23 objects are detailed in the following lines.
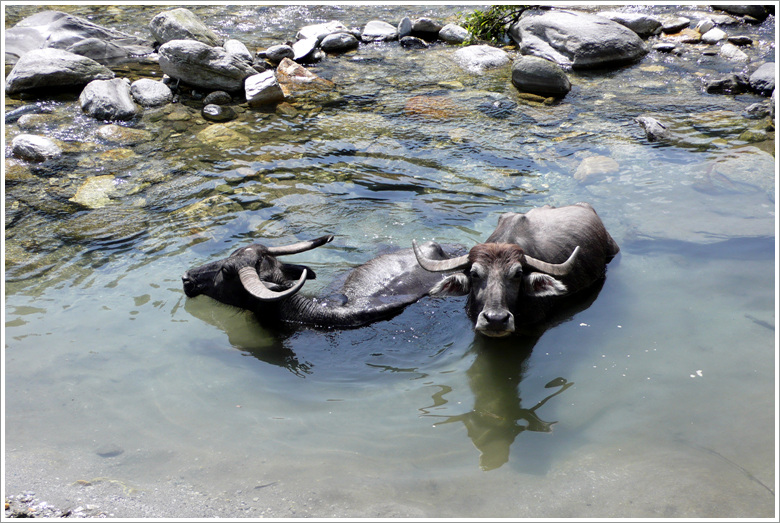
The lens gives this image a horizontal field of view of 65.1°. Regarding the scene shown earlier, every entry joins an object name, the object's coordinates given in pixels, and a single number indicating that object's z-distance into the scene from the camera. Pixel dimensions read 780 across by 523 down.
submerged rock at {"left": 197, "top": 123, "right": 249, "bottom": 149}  10.16
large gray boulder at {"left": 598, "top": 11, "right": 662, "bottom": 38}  13.77
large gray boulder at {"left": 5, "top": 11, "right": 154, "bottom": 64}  12.97
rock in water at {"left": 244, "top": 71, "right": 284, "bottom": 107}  11.48
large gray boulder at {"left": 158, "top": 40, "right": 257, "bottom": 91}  11.76
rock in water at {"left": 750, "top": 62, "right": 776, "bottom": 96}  10.46
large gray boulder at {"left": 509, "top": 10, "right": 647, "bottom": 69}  12.45
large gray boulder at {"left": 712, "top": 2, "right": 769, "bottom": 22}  13.91
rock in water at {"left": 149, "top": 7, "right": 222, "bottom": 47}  13.27
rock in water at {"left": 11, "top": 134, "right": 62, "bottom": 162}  9.54
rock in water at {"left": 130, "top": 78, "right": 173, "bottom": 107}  11.42
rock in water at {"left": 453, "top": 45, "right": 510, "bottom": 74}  13.03
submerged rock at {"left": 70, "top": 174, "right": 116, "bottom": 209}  8.52
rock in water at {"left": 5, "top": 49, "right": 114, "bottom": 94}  11.45
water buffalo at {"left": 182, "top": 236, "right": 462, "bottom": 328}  5.93
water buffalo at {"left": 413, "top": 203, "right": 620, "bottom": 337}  5.32
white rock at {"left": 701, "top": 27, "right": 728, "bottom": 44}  13.17
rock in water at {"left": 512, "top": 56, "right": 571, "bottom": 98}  11.25
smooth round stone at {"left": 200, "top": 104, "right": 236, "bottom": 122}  11.09
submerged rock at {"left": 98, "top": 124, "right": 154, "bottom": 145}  10.23
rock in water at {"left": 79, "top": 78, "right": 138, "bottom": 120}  10.85
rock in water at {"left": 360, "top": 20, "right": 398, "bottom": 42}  15.27
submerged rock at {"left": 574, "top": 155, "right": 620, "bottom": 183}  8.51
